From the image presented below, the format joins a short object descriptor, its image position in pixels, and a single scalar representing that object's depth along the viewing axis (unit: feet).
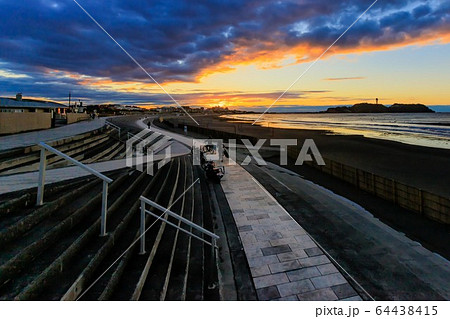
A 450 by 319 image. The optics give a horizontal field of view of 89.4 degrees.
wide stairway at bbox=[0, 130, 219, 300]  9.43
